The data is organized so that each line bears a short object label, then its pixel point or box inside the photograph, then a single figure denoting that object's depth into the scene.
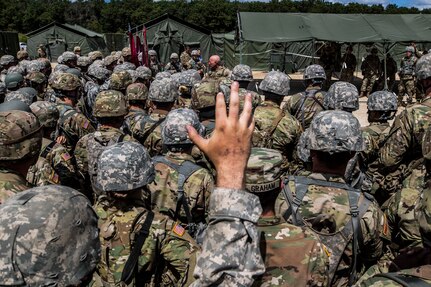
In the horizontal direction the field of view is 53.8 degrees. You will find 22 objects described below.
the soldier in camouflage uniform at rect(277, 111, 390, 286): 2.97
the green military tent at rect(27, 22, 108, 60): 34.38
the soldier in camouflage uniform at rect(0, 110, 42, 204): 3.32
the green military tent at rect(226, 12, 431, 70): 17.70
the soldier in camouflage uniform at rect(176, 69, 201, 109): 8.51
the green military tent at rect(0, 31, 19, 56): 25.46
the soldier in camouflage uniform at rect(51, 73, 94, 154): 6.30
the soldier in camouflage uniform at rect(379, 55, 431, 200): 4.83
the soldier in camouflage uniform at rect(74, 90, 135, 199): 5.18
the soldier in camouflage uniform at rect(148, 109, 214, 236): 3.98
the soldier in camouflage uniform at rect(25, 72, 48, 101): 8.46
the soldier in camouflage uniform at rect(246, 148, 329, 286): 2.28
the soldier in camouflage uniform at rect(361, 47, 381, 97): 18.43
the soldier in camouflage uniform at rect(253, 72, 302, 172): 5.98
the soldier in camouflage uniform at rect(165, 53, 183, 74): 16.86
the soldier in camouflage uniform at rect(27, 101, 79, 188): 4.90
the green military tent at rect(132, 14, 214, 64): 27.62
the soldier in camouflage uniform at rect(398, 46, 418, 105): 16.03
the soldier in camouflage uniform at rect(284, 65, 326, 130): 7.30
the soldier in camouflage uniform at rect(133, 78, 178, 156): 5.65
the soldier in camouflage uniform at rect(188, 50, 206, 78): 16.96
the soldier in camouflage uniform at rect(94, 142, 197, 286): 2.92
